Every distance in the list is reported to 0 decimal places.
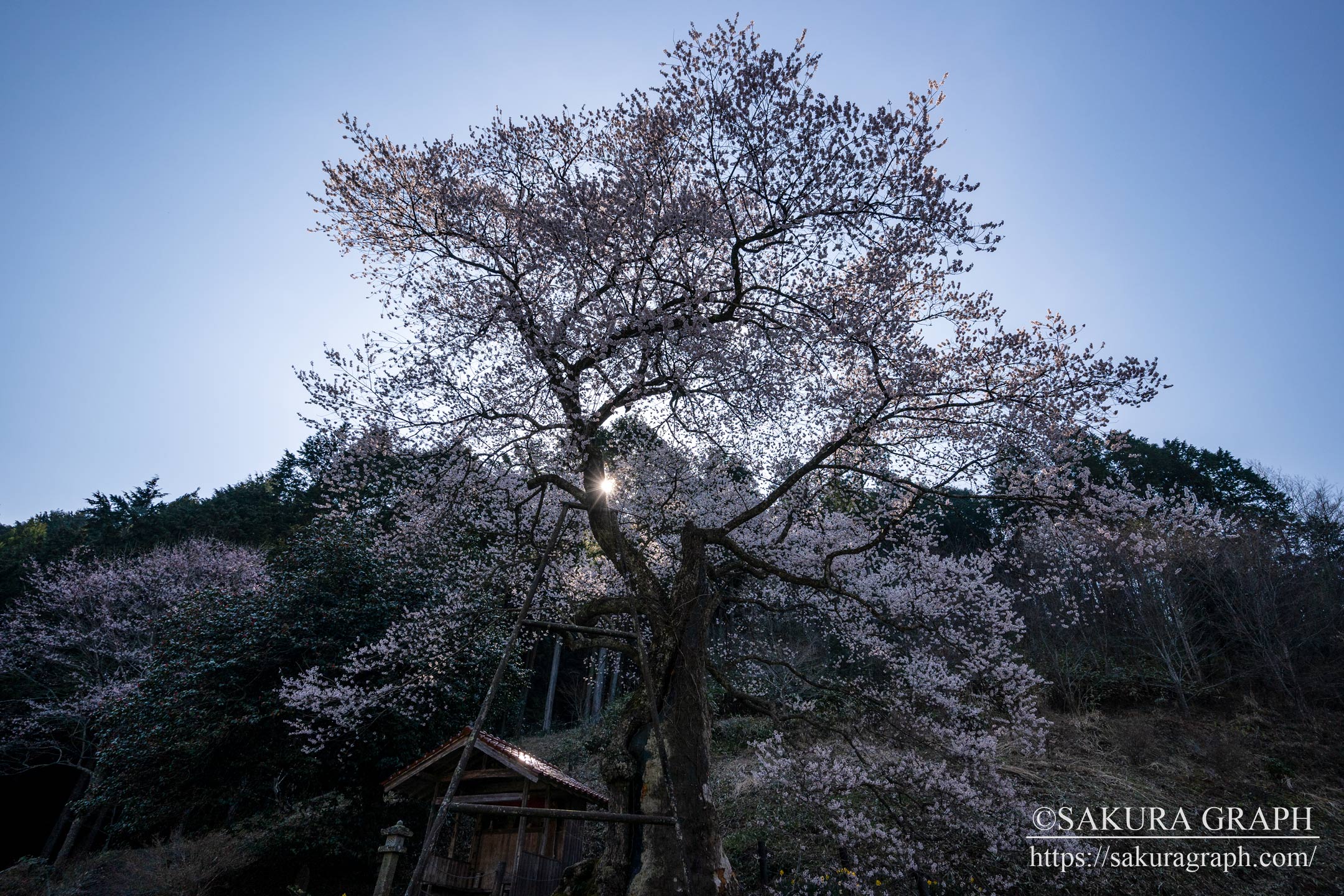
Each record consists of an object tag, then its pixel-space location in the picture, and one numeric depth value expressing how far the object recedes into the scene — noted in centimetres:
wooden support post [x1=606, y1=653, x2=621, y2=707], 2286
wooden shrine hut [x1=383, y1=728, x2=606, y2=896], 991
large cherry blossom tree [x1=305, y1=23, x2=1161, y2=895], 640
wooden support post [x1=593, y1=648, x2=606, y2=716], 2234
